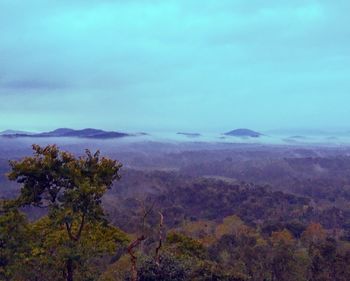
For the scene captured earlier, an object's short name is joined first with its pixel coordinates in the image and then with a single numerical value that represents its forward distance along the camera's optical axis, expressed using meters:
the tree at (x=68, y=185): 19.91
